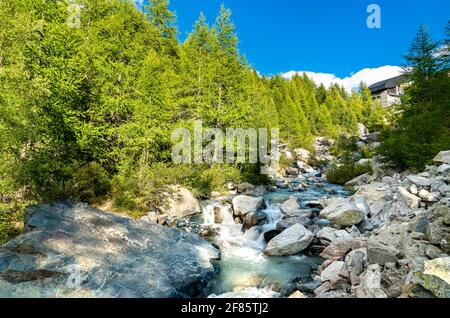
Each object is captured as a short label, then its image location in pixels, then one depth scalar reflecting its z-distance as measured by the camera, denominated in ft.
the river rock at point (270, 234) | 40.91
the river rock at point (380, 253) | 26.21
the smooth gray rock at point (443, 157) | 47.60
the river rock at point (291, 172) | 114.83
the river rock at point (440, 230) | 25.91
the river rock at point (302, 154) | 139.33
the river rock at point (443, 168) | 44.14
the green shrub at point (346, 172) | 87.07
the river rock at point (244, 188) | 73.10
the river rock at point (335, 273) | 26.35
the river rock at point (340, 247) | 32.50
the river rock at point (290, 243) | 36.29
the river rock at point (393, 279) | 22.22
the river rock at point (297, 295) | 24.58
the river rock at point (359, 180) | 77.00
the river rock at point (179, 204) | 51.80
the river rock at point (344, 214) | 40.83
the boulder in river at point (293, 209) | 47.88
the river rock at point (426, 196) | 38.40
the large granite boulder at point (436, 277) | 19.86
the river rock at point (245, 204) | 49.55
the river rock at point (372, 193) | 47.94
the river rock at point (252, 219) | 46.39
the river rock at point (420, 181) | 41.60
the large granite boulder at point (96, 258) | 21.74
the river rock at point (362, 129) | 219.00
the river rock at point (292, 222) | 42.45
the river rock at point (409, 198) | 39.05
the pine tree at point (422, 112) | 60.44
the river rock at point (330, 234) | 36.76
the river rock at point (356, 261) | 26.55
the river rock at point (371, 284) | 22.20
